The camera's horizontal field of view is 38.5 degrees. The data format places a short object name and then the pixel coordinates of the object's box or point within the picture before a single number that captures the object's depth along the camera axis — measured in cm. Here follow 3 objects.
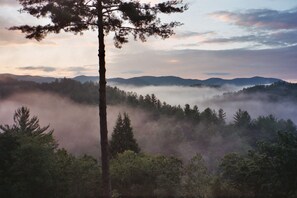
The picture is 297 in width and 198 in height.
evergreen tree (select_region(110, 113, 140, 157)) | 8150
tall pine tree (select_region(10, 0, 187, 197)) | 1797
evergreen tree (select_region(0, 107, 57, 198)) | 2556
